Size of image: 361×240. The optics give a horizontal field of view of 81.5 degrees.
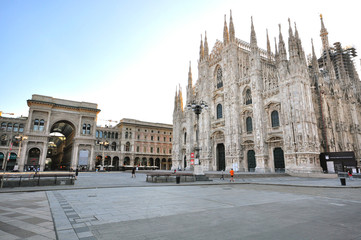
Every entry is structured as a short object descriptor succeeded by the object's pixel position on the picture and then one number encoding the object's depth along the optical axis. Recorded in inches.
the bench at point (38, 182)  512.9
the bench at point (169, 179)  682.1
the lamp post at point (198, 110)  762.1
